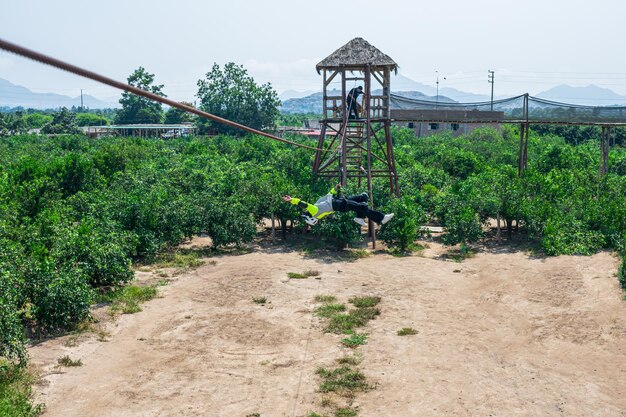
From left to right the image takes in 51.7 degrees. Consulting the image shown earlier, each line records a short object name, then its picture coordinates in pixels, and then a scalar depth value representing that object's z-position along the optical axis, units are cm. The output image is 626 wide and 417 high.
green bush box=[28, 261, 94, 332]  1603
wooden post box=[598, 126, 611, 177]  3167
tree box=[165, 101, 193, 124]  9556
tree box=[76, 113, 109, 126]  10893
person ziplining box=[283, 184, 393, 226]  1375
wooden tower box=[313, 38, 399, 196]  2672
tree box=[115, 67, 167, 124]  9500
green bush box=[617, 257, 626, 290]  1873
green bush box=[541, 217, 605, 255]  2275
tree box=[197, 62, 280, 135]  7781
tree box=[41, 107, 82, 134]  8012
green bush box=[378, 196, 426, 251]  2534
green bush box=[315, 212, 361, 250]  2511
